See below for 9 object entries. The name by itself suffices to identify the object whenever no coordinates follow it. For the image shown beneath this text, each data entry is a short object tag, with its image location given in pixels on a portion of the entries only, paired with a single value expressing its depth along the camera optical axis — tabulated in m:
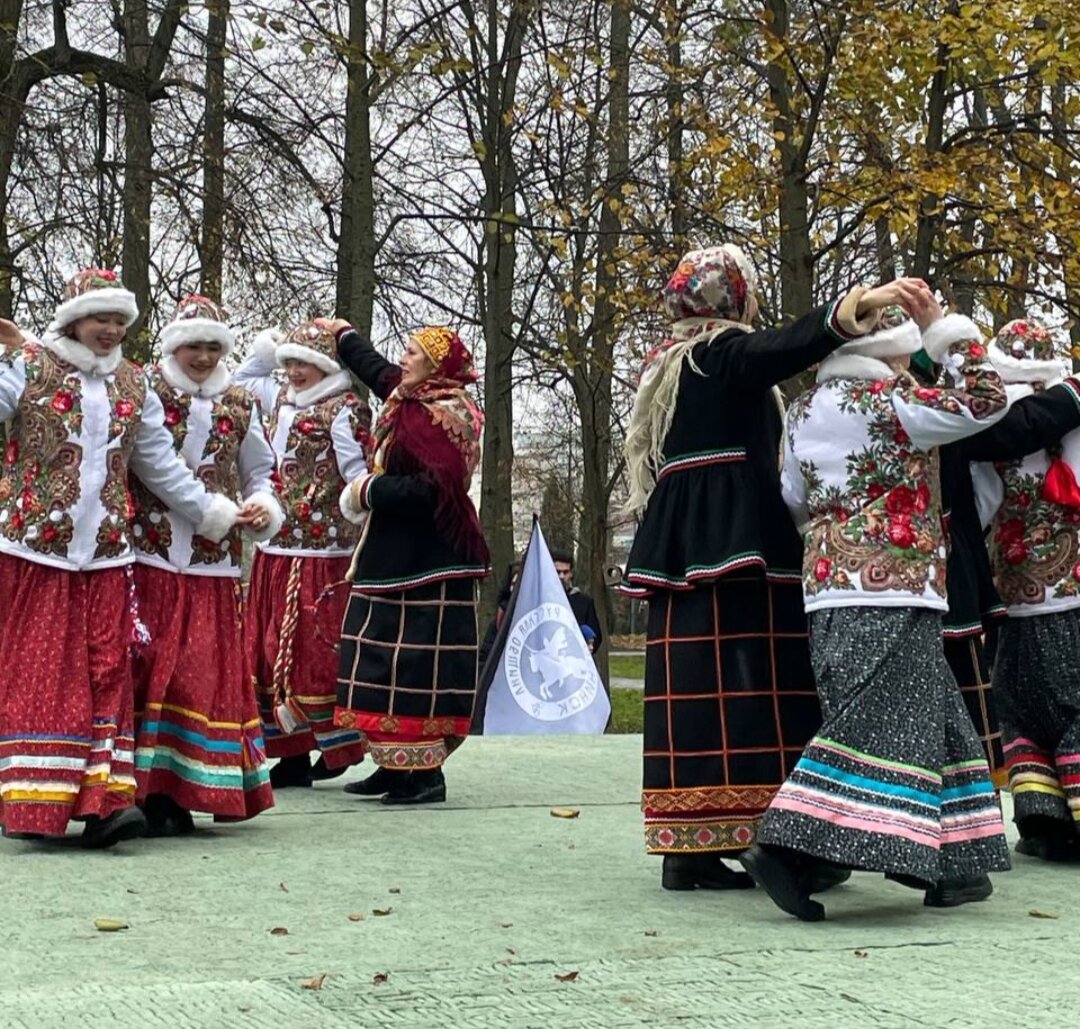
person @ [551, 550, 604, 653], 13.95
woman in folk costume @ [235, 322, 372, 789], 8.66
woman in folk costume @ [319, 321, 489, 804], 8.13
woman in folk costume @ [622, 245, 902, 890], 5.84
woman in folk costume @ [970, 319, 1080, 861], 6.62
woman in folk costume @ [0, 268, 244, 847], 6.60
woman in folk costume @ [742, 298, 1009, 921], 5.21
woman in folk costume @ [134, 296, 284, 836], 7.03
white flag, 12.29
